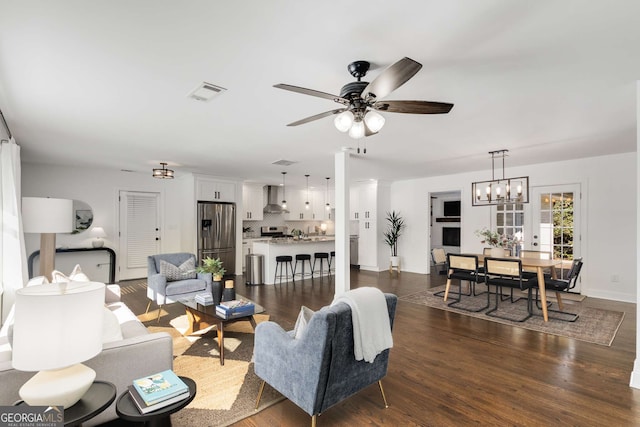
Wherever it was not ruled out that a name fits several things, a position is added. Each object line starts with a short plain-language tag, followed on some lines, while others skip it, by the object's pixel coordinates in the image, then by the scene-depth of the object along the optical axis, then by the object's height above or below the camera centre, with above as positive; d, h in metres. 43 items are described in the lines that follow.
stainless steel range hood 9.64 +0.32
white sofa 1.61 -0.87
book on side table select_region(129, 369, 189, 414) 1.47 -0.87
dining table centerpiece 5.72 -0.56
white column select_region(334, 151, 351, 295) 5.27 -0.16
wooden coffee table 3.20 -1.11
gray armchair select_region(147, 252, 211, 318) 4.60 -1.06
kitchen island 7.04 -0.86
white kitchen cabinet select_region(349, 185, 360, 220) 9.36 +0.31
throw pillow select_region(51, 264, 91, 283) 3.35 -0.69
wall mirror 6.81 -0.07
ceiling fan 2.17 +0.76
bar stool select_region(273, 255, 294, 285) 7.03 -1.17
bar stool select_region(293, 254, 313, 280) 7.24 -1.12
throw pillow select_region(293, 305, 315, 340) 2.23 -0.77
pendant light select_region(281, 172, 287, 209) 7.79 +0.42
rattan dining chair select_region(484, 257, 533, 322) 4.53 -0.93
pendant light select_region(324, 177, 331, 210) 10.18 +0.29
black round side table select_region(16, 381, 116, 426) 1.32 -0.85
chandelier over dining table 5.23 +0.40
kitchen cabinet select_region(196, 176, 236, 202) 7.66 +0.56
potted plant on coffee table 3.67 -0.74
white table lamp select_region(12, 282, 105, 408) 1.28 -0.53
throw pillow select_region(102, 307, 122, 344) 2.33 -0.87
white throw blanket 2.03 -0.72
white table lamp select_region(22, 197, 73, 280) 3.38 -0.08
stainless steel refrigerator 7.57 -0.48
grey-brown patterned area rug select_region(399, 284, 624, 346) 3.97 -1.52
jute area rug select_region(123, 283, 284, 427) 2.33 -1.47
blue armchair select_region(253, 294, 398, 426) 1.93 -0.99
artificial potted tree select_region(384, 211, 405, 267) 8.64 -0.56
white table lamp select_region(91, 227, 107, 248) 6.89 -0.50
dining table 4.48 -0.81
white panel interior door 7.39 -0.44
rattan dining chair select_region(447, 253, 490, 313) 5.11 -0.99
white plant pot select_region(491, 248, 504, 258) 5.72 -0.73
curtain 3.31 -0.23
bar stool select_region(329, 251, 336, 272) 7.97 -1.16
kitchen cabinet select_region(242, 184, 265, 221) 9.24 +0.31
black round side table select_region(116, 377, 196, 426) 1.41 -0.90
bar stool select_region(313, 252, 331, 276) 7.59 -1.04
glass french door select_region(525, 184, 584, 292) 6.10 -0.20
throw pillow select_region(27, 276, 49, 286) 3.28 -0.71
